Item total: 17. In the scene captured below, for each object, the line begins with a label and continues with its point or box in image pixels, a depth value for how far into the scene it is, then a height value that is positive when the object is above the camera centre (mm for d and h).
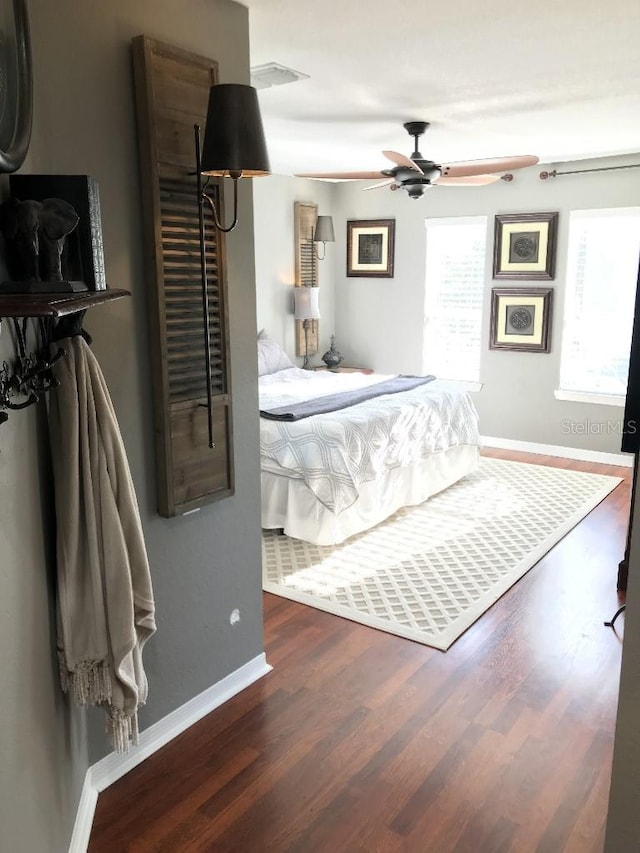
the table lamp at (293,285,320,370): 6414 -173
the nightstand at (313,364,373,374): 7035 -858
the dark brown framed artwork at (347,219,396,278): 6832 +367
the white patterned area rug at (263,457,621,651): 3455 -1581
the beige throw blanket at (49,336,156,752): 1705 -683
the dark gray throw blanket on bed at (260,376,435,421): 4387 -791
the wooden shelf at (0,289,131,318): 1009 -31
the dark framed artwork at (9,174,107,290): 1540 +162
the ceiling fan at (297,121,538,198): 3840 +655
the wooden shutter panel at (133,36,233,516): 2125 +9
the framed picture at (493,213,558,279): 5934 +337
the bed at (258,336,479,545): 4113 -1077
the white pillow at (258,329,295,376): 5907 -625
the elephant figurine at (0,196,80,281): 1408 +100
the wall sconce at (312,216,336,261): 6656 +513
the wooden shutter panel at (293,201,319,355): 6625 +290
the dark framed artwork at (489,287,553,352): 6055 -296
